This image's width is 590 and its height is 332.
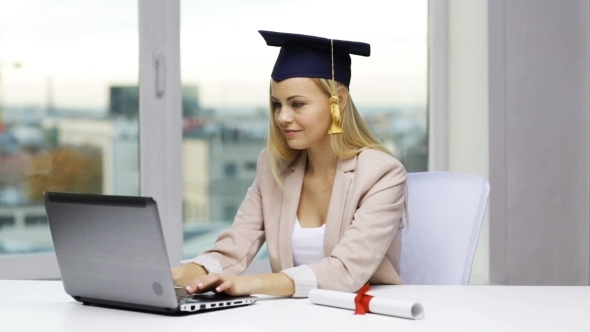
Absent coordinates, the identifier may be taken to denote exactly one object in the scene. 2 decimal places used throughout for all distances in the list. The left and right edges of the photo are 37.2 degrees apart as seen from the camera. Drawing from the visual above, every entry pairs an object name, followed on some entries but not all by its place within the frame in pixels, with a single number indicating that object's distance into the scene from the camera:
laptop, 1.56
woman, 2.08
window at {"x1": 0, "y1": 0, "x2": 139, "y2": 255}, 3.63
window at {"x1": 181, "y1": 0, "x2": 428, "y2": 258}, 3.92
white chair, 2.24
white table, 1.53
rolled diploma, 1.57
